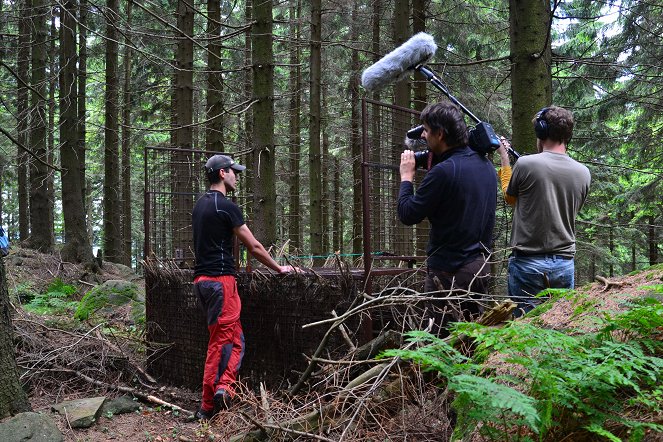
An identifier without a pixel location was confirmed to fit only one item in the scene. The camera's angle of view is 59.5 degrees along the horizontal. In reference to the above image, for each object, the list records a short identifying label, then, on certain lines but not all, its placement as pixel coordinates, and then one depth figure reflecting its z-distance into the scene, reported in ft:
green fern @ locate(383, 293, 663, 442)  6.52
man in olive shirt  13.21
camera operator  12.02
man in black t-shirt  17.40
